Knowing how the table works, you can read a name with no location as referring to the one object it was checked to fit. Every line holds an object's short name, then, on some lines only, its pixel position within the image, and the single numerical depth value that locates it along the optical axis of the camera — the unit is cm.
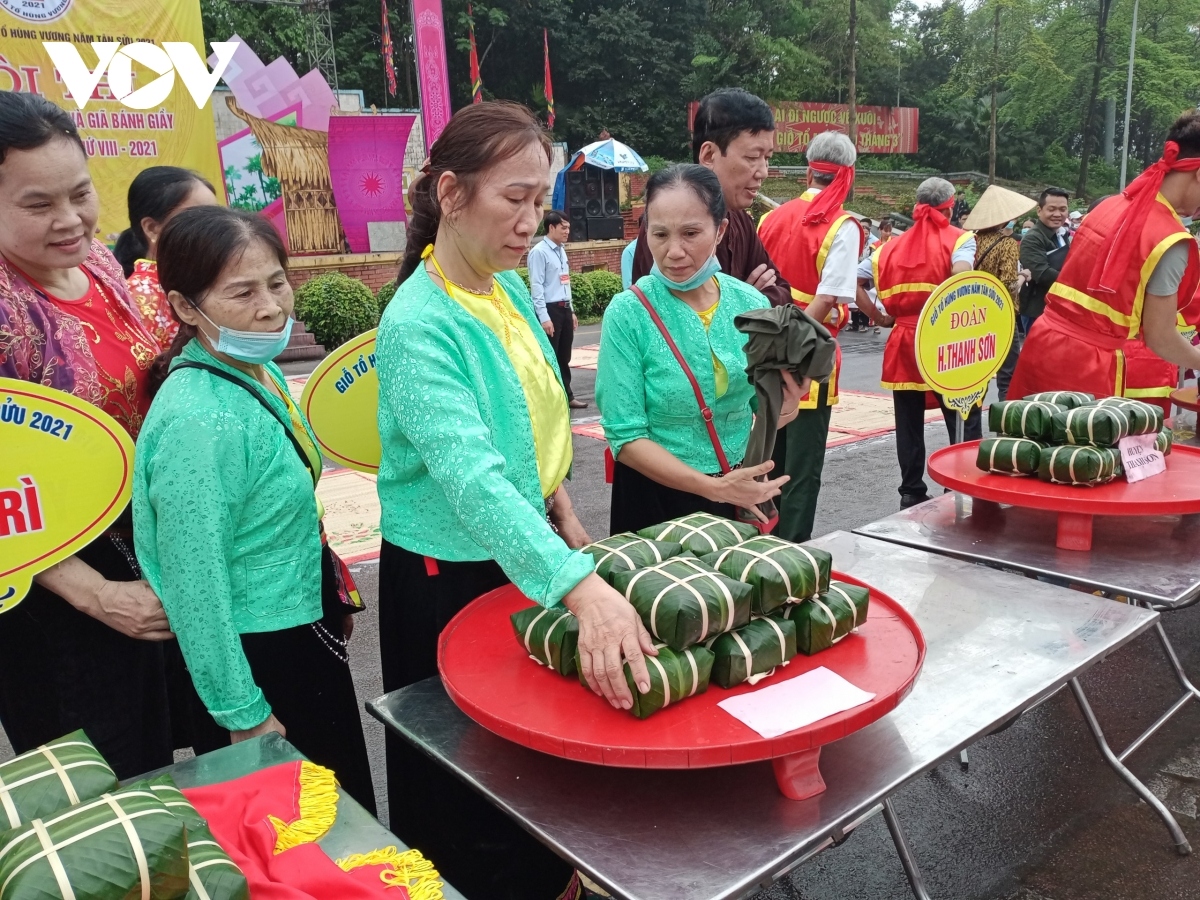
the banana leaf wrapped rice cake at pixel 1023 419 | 243
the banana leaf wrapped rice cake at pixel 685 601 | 133
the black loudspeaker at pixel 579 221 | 2122
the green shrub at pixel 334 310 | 1229
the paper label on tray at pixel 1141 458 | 238
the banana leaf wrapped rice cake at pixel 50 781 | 104
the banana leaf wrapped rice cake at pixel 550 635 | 143
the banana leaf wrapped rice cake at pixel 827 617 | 147
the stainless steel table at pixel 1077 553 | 209
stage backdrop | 956
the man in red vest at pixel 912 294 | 491
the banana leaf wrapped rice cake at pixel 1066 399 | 256
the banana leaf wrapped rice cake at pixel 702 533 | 163
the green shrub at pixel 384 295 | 1316
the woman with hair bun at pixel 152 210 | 219
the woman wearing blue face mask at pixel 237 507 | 154
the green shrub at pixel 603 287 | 1650
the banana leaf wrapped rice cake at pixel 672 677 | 131
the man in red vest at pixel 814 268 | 401
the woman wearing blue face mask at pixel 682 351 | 222
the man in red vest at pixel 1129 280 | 312
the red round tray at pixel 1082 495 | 220
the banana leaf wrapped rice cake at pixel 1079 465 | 229
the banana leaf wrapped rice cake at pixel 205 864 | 100
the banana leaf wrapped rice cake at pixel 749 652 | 137
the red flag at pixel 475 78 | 1949
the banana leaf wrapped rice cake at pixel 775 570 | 144
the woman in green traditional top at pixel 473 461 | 139
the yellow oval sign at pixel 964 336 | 359
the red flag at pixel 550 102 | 2416
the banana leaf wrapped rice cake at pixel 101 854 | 88
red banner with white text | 3425
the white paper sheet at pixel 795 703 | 127
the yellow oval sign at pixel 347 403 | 217
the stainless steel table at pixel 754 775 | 123
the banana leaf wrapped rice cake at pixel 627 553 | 149
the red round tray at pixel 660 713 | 123
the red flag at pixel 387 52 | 2503
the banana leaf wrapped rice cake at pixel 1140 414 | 245
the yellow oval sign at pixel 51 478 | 151
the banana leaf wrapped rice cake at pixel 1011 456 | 240
